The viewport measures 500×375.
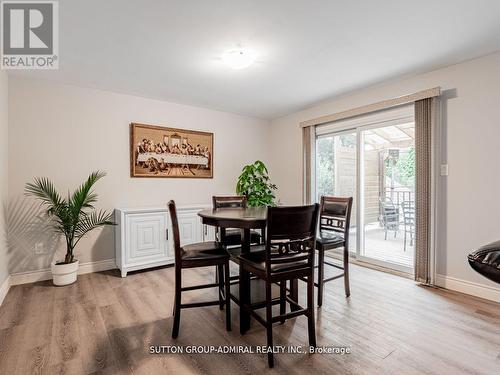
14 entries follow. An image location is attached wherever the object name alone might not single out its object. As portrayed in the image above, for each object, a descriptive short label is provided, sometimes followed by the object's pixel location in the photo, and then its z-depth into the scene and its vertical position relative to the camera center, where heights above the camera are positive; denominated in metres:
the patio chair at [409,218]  3.33 -0.41
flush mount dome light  2.52 +1.30
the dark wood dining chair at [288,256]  1.64 -0.46
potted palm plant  2.91 -0.34
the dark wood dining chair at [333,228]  2.39 -0.45
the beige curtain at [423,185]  2.89 +0.01
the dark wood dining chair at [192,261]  1.90 -0.55
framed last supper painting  3.71 +0.54
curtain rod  2.83 +1.01
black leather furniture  0.86 -0.25
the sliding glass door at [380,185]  3.35 +0.02
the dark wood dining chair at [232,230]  2.89 -0.49
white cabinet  3.24 -0.63
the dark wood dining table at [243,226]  1.88 -0.28
